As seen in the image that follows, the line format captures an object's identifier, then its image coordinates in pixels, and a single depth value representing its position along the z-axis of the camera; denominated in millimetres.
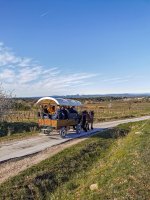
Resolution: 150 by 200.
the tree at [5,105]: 18985
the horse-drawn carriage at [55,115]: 13361
